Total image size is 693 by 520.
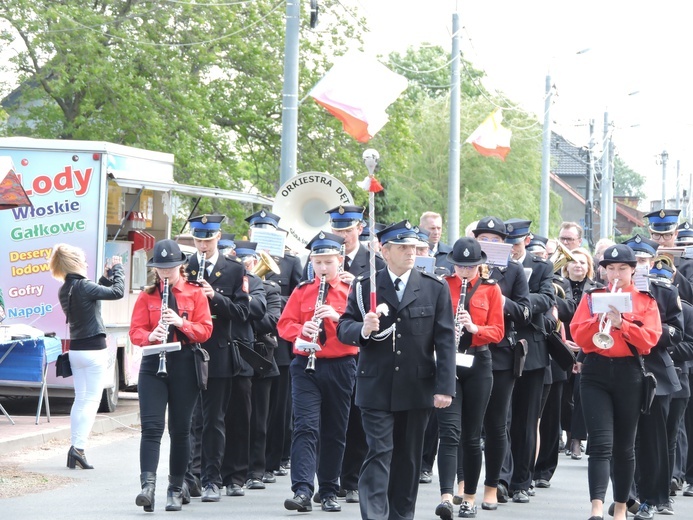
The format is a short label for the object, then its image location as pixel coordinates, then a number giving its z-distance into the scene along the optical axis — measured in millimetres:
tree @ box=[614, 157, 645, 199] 180250
